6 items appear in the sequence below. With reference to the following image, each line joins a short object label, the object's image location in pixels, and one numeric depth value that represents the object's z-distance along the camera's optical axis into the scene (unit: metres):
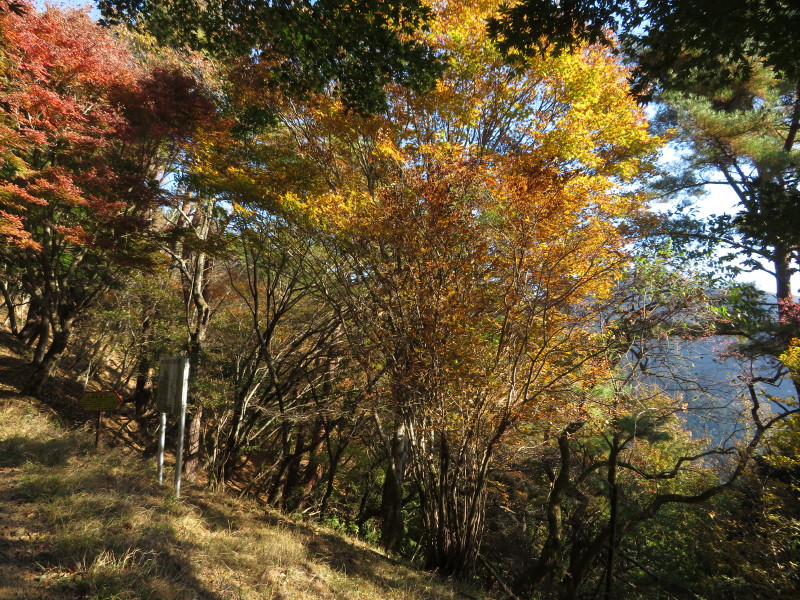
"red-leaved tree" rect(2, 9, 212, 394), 7.99
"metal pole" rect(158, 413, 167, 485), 5.84
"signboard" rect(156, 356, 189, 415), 5.82
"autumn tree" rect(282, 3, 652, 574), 6.43
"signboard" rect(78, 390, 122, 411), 6.50
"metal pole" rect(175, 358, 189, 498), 5.75
